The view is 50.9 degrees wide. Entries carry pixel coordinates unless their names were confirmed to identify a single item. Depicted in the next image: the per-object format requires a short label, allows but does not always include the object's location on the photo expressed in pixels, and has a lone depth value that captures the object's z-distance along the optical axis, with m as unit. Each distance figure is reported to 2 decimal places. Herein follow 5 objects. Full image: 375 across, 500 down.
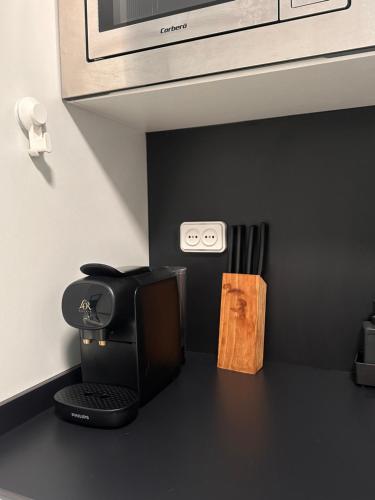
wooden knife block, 0.91
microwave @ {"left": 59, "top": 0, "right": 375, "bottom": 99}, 0.60
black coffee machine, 0.69
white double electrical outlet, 1.05
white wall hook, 0.70
